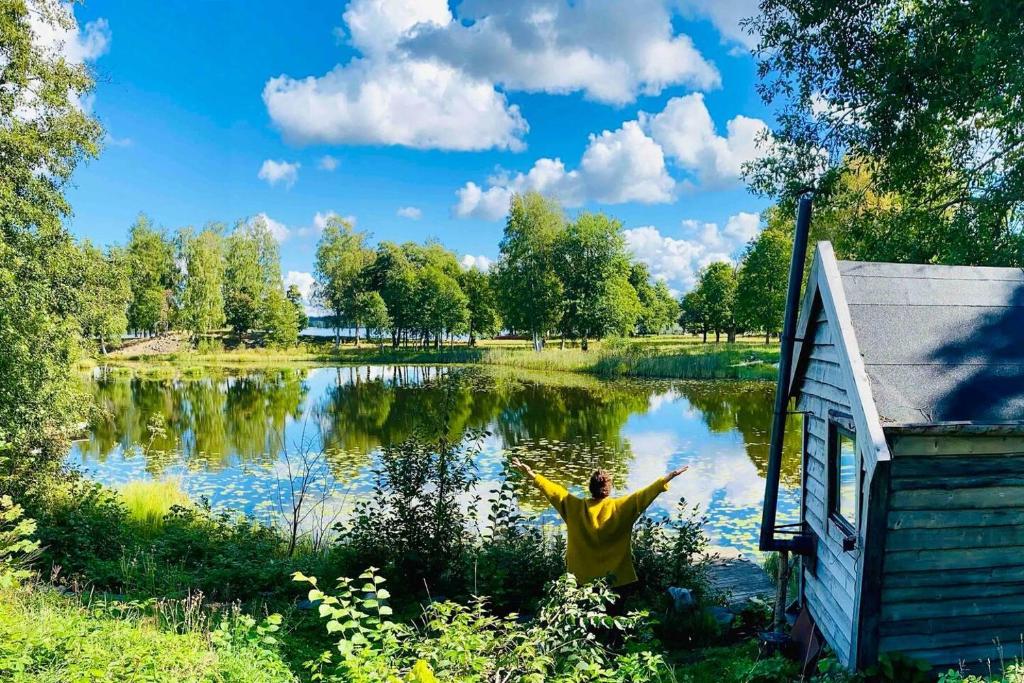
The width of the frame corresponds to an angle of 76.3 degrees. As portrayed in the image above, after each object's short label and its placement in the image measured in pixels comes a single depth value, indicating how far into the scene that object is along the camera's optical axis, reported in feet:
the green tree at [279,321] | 203.51
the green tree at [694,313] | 243.85
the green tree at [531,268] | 172.96
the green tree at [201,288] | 200.34
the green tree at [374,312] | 209.87
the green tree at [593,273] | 171.83
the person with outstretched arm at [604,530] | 18.40
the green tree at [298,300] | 249.75
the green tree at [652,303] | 272.31
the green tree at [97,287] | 44.73
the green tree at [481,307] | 219.61
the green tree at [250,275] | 225.15
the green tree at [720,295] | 211.61
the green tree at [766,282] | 141.90
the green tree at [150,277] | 196.24
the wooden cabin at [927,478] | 15.46
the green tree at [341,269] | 228.84
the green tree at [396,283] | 214.90
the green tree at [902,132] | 35.65
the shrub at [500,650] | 12.42
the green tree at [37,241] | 39.34
